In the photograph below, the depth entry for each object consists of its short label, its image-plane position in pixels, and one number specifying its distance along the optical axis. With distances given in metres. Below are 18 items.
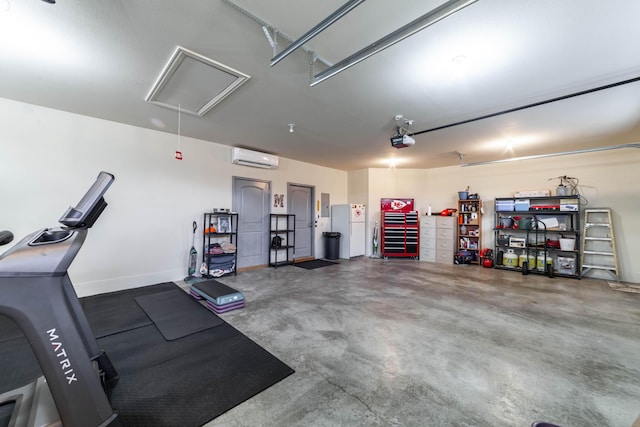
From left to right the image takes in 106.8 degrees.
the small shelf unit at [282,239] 5.89
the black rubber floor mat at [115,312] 2.71
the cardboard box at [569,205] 5.10
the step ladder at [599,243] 4.80
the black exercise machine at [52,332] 1.14
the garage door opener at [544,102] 2.59
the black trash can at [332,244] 6.89
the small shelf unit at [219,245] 4.69
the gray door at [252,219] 5.40
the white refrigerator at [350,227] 6.93
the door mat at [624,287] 4.23
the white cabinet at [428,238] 6.79
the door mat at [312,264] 5.98
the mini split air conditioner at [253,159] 4.95
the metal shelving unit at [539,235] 5.20
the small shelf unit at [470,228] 6.39
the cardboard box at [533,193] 5.47
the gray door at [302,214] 6.45
